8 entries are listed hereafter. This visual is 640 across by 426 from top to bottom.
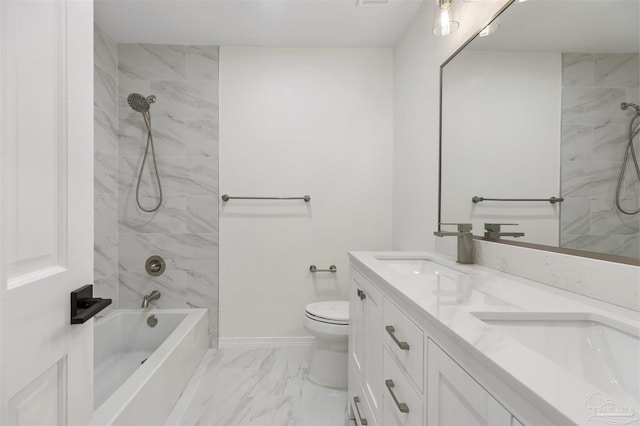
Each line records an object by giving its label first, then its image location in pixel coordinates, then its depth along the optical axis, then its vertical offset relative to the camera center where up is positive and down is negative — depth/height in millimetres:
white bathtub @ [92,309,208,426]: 1380 -879
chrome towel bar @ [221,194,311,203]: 2516 +89
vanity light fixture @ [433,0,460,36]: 1419 +850
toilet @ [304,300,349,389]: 1933 -825
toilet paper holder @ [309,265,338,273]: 2551 -459
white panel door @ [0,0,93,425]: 516 +1
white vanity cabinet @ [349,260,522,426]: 581 -407
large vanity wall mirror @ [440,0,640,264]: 816 +277
